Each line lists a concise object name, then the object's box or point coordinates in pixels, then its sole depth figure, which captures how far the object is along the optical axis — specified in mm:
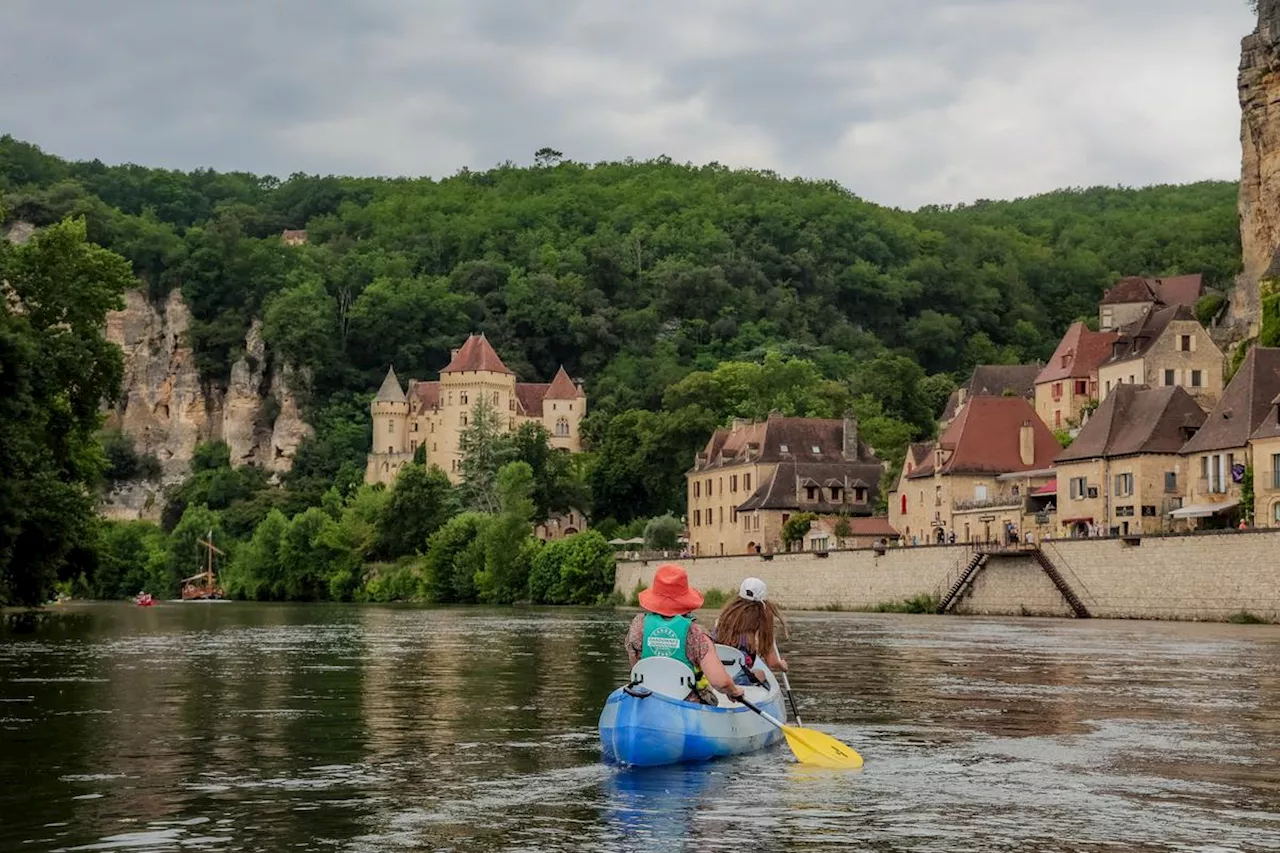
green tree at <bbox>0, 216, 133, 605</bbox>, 50844
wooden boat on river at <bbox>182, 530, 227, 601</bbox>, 138750
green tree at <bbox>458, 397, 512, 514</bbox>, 136250
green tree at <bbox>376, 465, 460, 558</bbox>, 129625
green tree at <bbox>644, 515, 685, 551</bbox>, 110562
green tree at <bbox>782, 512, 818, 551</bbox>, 92688
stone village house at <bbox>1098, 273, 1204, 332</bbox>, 118100
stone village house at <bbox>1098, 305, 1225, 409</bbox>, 93875
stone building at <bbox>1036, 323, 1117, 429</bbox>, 105812
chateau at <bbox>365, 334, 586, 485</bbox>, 164750
